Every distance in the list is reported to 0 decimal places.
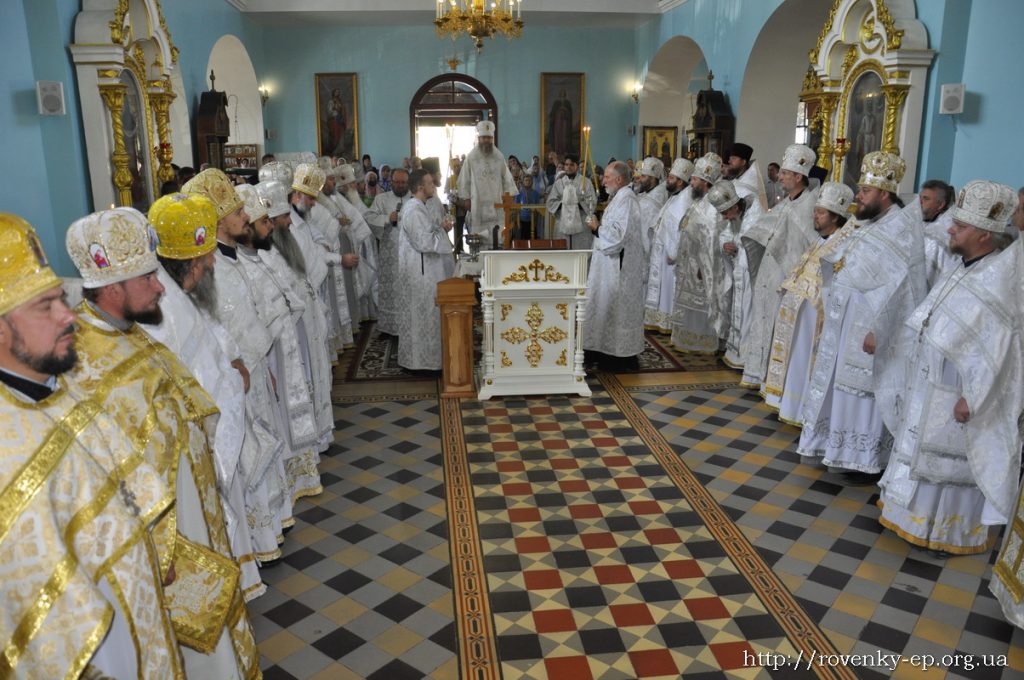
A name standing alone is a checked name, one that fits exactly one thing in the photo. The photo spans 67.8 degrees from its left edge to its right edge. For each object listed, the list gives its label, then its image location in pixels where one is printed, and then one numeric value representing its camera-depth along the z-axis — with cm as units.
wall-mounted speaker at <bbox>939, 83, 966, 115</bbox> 613
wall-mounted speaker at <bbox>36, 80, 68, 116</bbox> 623
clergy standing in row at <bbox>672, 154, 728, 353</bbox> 764
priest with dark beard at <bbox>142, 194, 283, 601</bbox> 270
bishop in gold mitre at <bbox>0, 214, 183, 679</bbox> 159
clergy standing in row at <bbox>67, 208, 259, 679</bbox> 204
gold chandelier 1047
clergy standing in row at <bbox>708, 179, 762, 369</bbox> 714
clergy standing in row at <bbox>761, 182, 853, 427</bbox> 512
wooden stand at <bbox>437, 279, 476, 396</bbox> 622
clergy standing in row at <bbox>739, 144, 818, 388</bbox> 580
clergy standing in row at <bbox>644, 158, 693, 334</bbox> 809
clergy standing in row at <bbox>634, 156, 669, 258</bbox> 829
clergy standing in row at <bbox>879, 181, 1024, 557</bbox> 354
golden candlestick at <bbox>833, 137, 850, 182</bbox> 733
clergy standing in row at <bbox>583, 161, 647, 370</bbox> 679
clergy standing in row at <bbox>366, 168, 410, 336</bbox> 855
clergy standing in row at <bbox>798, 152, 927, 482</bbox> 439
